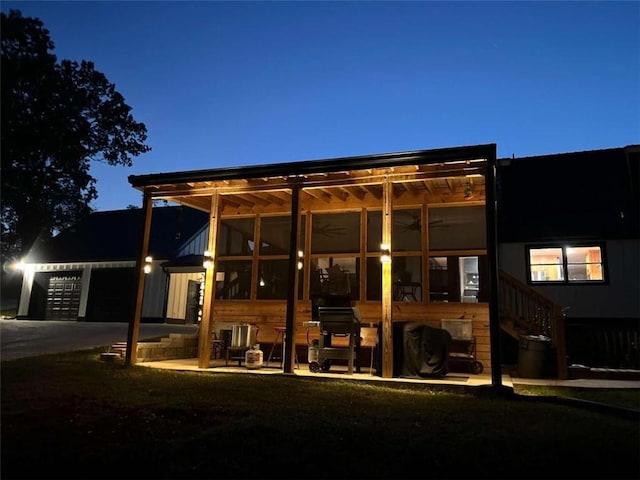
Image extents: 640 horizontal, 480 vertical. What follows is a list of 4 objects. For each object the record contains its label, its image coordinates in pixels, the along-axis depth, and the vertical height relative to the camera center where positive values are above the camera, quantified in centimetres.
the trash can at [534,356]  864 -51
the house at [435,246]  791 +187
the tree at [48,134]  1391 +655
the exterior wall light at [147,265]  878 +94
